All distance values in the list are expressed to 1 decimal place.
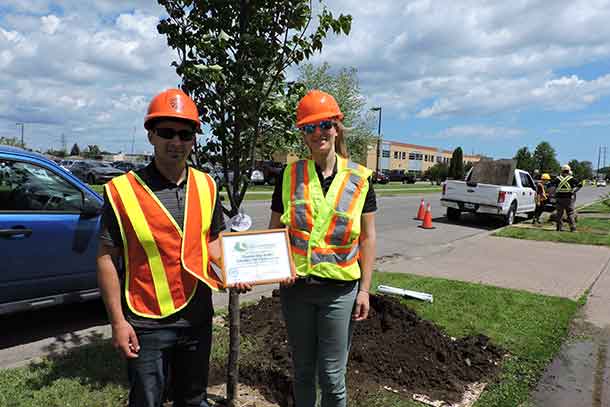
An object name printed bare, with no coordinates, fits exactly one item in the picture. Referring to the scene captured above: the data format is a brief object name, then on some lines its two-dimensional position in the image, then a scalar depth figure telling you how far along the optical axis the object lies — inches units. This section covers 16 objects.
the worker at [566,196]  508.1
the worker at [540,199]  628.1
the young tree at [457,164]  2170.3
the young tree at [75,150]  4397.1
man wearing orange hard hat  76.8
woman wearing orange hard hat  89.7
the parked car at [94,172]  1102.4
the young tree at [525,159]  3336.6
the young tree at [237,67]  108.8
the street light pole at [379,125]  1682.3
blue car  156.6
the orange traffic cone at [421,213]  638.0
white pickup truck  562.6
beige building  3479.3
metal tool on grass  225.9
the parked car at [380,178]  1970.6
